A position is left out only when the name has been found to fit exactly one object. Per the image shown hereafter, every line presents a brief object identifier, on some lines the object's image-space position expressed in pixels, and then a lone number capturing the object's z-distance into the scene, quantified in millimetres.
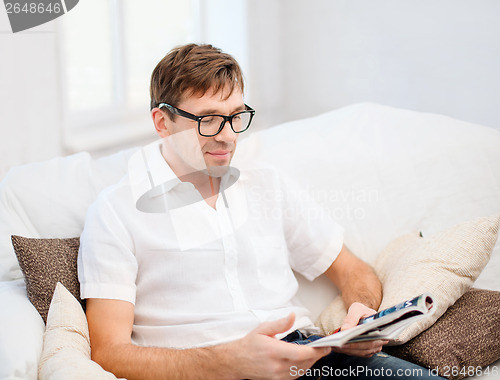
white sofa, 1505
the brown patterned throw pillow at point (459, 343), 1326
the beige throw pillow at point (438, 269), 1422
